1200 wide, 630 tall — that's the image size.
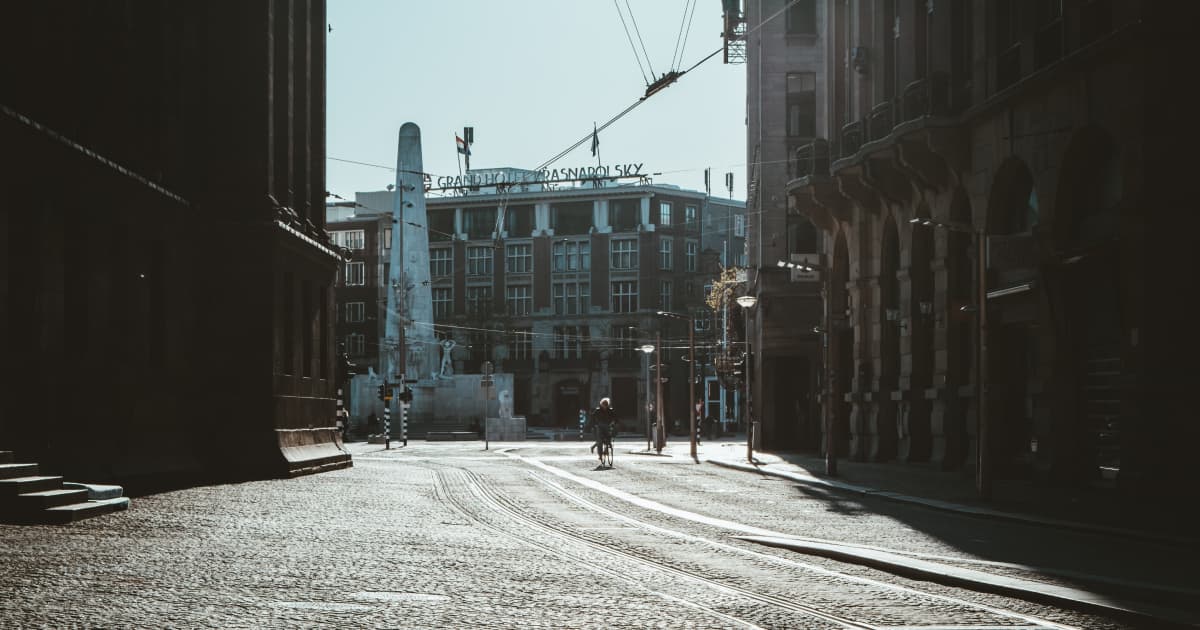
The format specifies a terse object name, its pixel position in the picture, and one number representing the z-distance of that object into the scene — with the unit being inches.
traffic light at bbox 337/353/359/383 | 1830.7
